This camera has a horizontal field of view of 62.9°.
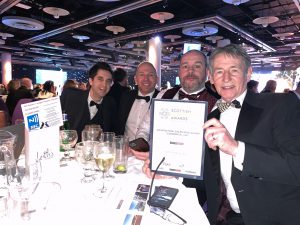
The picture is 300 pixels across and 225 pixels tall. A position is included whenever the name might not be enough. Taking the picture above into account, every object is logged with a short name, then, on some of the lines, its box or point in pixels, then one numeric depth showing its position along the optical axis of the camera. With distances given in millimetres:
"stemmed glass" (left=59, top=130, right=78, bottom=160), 1693
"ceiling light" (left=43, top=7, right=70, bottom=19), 7457
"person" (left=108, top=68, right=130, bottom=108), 4538
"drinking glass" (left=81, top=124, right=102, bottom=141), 1797
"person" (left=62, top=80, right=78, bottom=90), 6259
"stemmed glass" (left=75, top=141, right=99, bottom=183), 1414
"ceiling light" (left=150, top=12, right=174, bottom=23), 7815
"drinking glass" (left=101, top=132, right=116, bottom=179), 1612
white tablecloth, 1006
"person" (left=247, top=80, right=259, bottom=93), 6371
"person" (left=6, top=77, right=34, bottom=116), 5816
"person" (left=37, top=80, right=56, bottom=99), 7002
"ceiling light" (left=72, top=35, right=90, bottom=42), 11816
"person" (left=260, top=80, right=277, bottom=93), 7148
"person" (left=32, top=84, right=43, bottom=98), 7492
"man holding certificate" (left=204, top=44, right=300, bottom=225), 1340
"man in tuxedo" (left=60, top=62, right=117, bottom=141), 3006
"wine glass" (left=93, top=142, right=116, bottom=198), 1260
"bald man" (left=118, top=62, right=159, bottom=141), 3404
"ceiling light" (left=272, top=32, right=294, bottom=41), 10073
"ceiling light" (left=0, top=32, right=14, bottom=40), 11847
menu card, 1235
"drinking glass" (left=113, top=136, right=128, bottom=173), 1545
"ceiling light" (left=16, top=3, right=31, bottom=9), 7870
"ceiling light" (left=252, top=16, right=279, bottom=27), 7426
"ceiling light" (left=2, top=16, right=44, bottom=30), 8297
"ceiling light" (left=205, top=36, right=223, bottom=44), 11286
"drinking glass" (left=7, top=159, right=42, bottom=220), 978
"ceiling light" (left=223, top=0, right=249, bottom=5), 5855
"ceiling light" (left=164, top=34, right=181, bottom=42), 11279
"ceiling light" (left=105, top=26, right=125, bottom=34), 9741
